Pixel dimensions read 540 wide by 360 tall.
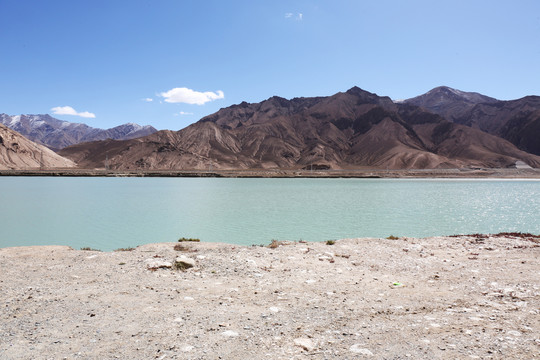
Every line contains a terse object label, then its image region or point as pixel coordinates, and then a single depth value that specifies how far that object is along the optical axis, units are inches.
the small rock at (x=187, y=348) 226.7
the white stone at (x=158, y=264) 432.8
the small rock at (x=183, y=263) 438.0
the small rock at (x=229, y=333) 248.4
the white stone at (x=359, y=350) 219.9
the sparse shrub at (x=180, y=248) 550.6
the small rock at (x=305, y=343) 228.7
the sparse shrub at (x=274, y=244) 585.8
